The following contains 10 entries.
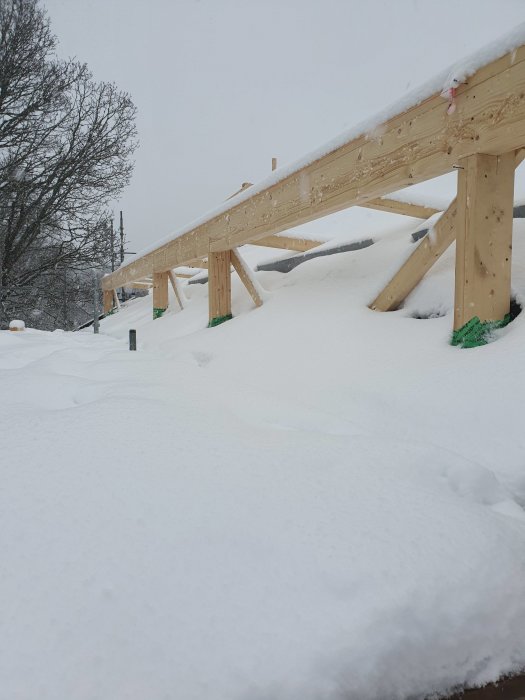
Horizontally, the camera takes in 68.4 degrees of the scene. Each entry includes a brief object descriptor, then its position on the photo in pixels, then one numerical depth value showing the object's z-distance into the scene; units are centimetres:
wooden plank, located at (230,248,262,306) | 363
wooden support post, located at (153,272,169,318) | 616
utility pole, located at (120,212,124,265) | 899
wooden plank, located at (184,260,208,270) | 499
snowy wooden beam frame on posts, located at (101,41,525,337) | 164
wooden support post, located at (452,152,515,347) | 177
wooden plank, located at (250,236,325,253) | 435
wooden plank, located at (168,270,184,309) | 551
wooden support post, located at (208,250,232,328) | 394
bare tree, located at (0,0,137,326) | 730
